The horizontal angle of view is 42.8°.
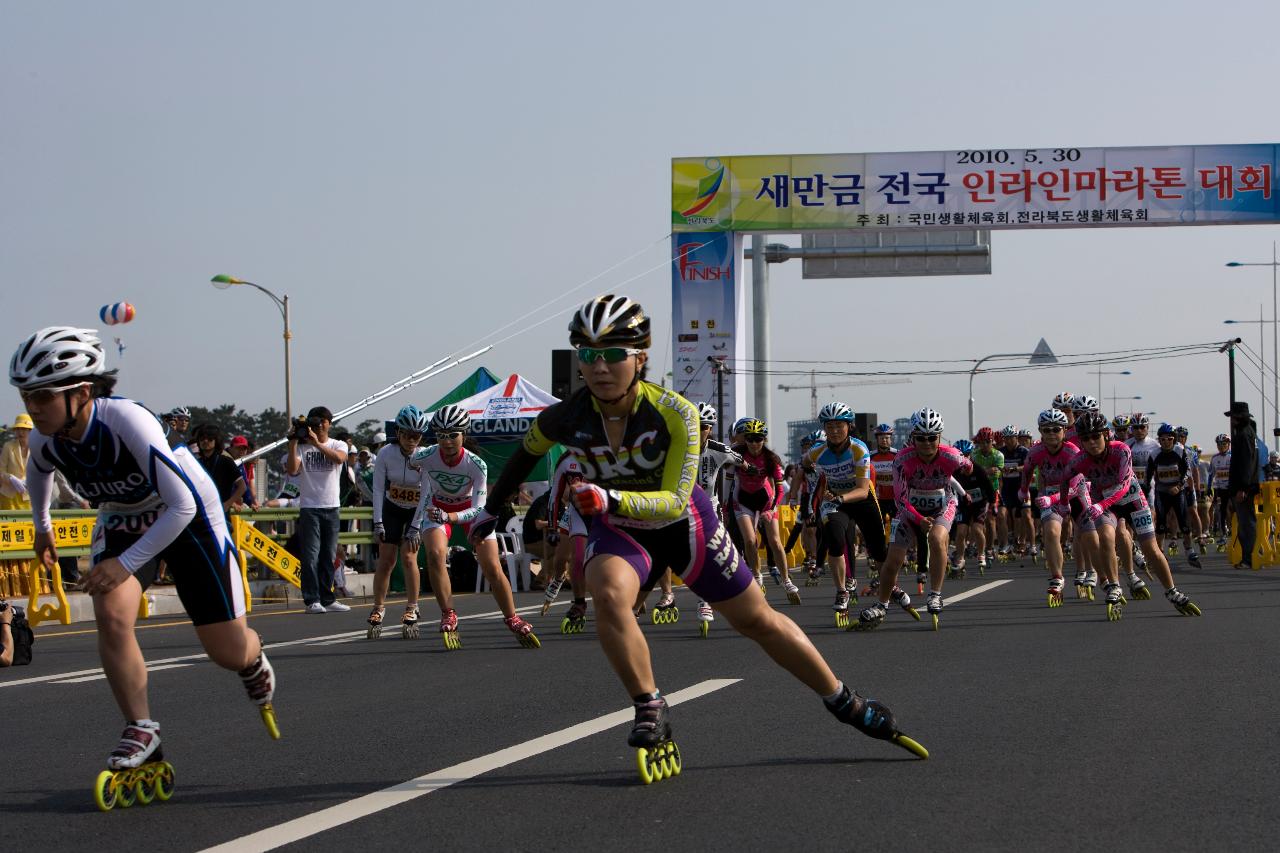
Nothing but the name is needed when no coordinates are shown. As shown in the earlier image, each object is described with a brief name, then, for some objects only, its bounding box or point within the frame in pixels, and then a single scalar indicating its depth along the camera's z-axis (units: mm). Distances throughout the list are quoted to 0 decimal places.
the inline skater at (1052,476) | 16453
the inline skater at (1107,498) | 15125
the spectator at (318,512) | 18391
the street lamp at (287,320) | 42562
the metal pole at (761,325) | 48559
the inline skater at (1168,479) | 25172
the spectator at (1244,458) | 21891
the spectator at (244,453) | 19633
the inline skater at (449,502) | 12664
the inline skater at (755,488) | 17438
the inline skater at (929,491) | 14211
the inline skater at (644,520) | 6273
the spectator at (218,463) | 16516
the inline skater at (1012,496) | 28906
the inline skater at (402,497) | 13617
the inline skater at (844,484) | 15469
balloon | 29344
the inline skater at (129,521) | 5934
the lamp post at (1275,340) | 64950
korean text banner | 42188
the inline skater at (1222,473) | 29953
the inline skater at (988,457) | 27500
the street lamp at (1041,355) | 73262
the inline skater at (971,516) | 23203
